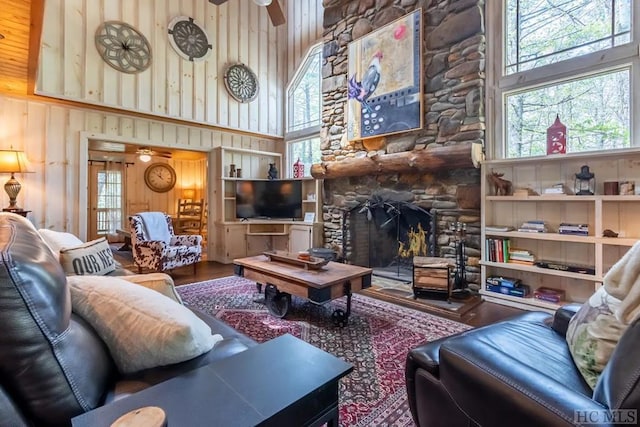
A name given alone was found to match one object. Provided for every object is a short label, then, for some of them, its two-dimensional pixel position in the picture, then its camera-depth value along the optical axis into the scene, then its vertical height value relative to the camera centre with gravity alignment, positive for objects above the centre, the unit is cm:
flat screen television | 564 +25
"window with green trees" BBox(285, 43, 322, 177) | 594 +196
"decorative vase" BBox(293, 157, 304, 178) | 575 +78
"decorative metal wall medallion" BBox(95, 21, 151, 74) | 444 +240
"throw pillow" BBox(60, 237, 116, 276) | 207 -32
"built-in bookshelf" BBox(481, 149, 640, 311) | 274 -6
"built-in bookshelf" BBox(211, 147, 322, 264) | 530 -22
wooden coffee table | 250 -58
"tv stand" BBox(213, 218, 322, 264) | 527 -42
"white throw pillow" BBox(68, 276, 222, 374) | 96 -35
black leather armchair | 80 -52
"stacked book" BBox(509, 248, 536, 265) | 320 -45
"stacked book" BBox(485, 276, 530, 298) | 324 -77
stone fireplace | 353 +82
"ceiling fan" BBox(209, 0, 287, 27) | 310 +219
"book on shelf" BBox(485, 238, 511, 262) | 331 -39
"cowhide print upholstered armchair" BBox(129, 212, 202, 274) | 413 -44
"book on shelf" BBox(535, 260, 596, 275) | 288 -51
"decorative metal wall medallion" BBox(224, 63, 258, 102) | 572 +242
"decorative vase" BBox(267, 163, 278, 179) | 596 +76
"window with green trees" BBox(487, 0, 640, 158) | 280 +135
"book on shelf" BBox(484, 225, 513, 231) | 333 -16
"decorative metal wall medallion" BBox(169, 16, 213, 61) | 509 +287
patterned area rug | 169 -96
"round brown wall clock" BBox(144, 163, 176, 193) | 834 +96
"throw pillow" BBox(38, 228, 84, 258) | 230 -20
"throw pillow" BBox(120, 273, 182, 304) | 142 -32
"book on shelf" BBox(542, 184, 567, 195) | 298 +21
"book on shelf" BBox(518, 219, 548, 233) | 311 -14
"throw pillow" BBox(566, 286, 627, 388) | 108 -45
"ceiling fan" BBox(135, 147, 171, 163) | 703 +139
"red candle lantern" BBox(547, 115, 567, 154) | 298 +71
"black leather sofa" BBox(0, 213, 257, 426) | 67 -32
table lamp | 358 +52
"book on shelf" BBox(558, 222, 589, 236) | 287 -15
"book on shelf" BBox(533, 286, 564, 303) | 307 -81
